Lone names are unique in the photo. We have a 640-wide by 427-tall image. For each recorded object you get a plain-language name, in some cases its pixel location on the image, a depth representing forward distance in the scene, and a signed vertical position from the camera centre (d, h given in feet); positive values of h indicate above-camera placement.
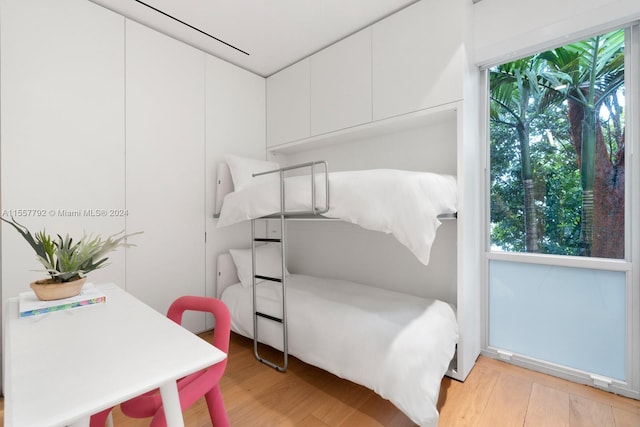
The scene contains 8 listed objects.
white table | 1.85 -1.18
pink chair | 3.11 -1.93
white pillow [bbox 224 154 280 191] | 8.30 +1.29
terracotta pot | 3.77 -0.96
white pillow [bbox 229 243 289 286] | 8.23 -1.41
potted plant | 3.82 -0.67
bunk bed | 4.50 -1.91
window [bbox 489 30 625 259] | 5.78 +1.35
